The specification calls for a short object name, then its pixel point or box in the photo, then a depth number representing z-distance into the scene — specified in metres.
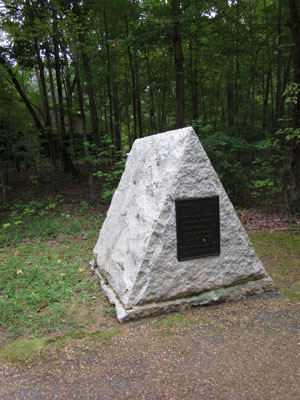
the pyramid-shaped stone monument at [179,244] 3.22
